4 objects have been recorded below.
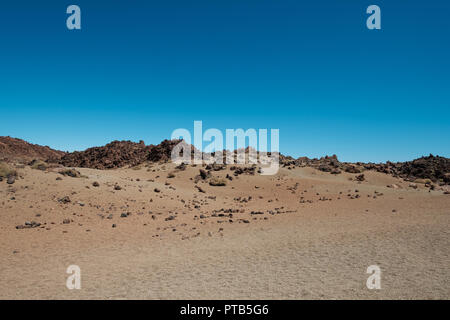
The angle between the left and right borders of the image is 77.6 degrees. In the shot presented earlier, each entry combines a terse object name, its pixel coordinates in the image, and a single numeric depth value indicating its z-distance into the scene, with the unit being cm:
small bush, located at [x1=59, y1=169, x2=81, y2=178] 2144
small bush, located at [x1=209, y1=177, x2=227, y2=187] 2862
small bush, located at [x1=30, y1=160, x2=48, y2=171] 2198
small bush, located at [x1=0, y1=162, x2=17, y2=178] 1777
